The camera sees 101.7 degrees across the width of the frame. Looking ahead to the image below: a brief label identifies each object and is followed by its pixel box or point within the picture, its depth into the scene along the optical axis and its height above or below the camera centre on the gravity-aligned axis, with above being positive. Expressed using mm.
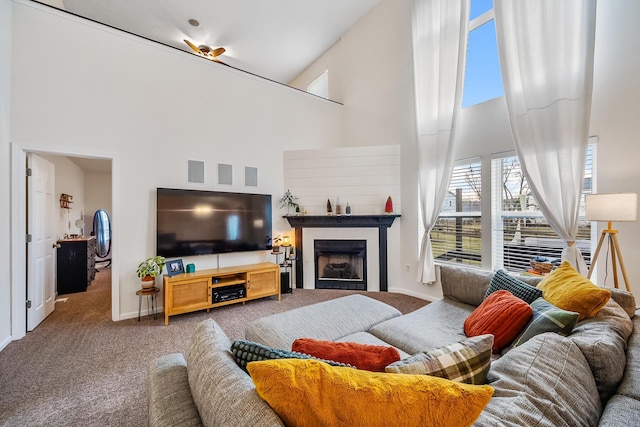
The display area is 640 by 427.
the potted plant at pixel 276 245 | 4225 -476
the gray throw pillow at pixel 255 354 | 871 -467
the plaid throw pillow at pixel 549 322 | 1283 -559
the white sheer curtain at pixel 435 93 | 3396 +1687
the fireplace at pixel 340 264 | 4395 -837
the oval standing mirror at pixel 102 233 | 6734 -369
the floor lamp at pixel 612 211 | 1899 +9
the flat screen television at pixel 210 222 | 3381 -63
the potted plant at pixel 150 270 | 3109 -622
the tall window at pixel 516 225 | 2855 -133
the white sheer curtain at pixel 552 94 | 2400 +1181
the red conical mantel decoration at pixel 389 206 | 4220 +152
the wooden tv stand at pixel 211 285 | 3096 -883
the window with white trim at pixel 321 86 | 5841 +3043
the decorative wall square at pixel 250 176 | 4125 +654
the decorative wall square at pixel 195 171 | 3652 +663
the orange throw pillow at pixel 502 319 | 1537 -650
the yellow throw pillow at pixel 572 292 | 1374 -459
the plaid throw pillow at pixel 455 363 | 831 -488
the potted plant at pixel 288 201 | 4505 +272
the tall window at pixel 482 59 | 3203 +1987
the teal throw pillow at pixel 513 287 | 1757 -531
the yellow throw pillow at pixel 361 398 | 608 -439
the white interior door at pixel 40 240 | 2812 -243
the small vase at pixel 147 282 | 3121 -763
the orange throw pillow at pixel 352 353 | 957 -530
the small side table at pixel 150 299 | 3085 -1010
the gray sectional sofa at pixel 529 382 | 708 -544
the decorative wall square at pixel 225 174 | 3891 +659
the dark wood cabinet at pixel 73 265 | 4195 -753
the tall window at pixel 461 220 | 3477 -80
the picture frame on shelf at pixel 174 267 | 3285 -629
